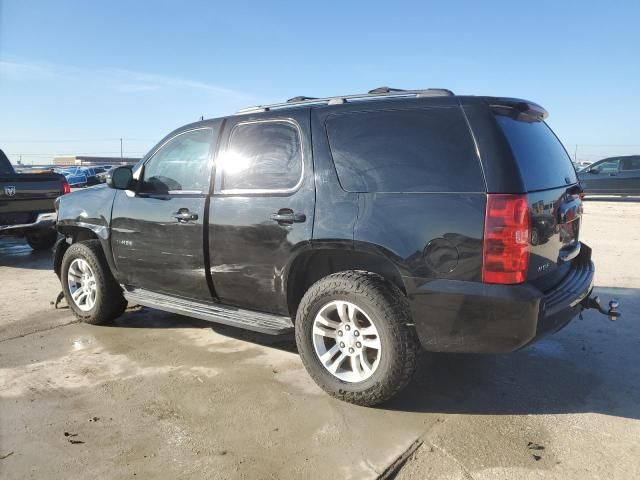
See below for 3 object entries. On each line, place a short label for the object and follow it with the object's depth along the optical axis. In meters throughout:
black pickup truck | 7.75
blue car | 31.05
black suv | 2.70
